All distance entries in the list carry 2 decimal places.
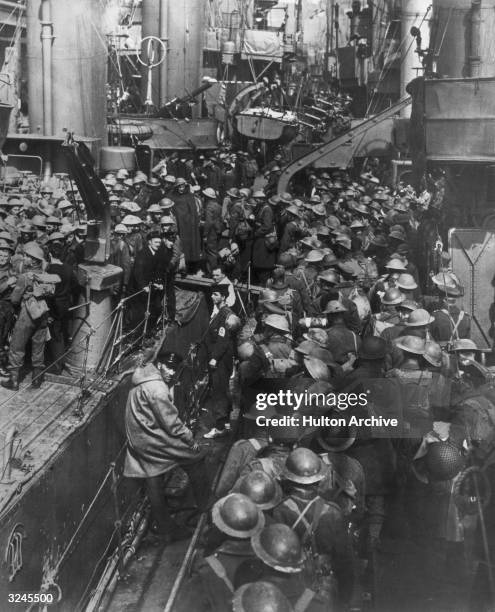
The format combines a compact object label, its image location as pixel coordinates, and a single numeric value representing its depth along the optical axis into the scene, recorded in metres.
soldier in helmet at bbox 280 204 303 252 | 15.23
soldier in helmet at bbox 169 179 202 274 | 15.57
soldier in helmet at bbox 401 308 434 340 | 8.91
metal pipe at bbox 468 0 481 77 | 16.12
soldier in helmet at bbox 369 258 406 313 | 11.70
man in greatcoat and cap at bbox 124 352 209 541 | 7.55
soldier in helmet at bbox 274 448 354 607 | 5.46
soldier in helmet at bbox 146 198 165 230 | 14.32
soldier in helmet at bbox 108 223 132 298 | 11.59
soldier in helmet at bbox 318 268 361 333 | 9.86
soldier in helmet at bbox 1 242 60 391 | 8.87
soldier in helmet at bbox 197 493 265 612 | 5.05
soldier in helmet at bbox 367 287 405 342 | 9.33
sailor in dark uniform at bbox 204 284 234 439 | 10.34
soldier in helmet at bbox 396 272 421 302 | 11.23
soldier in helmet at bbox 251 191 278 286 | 15.52
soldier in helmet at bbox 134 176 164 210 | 16.92
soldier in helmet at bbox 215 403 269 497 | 6.57
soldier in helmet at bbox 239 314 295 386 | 8.73
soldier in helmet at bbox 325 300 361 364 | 8.92
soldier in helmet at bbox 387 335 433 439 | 7.17
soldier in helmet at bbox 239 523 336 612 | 4.81
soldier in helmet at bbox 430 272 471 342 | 9.62
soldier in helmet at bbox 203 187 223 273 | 16.19
